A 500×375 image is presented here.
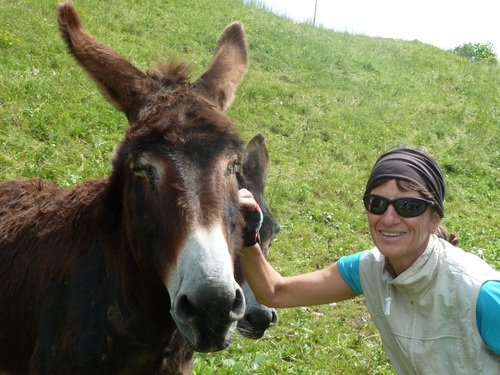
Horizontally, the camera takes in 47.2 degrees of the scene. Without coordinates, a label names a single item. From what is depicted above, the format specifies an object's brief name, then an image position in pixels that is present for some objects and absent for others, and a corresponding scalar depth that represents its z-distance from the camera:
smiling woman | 2.76
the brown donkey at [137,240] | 2.53
